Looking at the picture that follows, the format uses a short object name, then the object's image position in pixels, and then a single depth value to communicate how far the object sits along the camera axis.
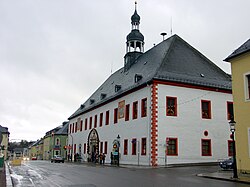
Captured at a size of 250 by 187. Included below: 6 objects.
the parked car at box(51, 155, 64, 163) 50.25
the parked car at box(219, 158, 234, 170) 22.95
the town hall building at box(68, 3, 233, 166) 29.92
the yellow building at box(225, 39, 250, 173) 19.33
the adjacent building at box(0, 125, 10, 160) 75.57
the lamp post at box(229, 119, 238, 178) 16.31
